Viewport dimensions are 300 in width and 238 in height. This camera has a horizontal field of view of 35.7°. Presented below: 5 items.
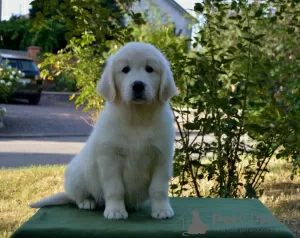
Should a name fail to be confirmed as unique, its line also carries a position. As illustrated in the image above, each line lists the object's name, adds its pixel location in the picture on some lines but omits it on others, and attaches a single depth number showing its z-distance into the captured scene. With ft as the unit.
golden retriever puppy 8.74
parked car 59.95
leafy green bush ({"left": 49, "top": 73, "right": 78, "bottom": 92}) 79.25
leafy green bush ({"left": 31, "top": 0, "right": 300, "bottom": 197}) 13.75
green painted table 7.92
